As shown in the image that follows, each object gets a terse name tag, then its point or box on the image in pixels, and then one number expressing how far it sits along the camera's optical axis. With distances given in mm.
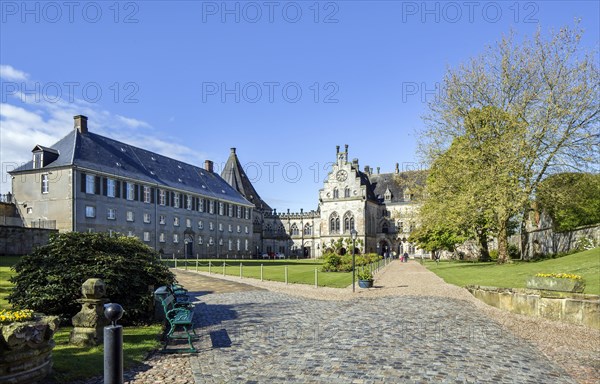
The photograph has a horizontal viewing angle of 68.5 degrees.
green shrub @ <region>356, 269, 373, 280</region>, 22172
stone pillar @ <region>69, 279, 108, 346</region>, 8828
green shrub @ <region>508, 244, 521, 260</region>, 44594
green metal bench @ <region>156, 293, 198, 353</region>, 8789
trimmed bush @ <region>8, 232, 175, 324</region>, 10461
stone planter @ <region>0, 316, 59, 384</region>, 5852
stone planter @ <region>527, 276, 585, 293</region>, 12773
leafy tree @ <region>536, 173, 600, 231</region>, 29000
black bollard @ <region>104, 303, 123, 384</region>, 3711
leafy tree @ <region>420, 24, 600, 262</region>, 28203
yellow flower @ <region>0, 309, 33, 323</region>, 6227
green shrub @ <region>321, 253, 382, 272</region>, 33219
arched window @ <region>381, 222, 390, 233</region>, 82000
